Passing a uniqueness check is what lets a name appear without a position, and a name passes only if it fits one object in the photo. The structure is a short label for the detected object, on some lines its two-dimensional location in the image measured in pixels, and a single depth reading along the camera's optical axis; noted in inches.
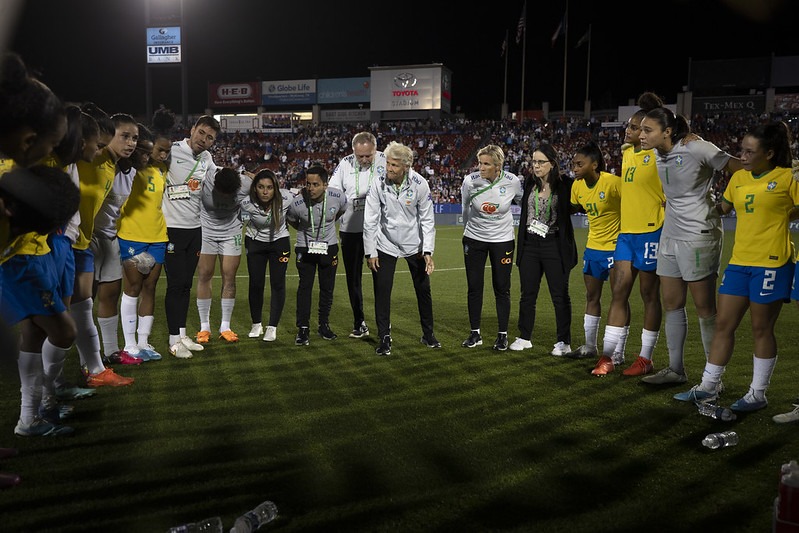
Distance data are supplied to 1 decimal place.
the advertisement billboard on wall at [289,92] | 2196.1
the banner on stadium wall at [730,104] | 1785.2
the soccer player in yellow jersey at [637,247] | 209.2
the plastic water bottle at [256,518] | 104.3
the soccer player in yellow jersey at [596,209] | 232.4
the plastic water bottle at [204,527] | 103.9
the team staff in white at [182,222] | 246.1
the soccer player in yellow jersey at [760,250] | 166.7
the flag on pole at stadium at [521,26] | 1665.1
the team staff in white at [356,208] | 283.9
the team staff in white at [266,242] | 272.5
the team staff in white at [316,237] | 276.7
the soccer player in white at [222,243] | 266.8
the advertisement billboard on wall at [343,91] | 2137.1
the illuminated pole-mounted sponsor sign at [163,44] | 1122.7
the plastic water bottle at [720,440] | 147.7
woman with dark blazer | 251.6
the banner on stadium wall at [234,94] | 2274.9
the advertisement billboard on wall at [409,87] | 1968.5
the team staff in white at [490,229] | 261.9
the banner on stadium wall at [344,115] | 2144.4
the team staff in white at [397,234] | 256.8
